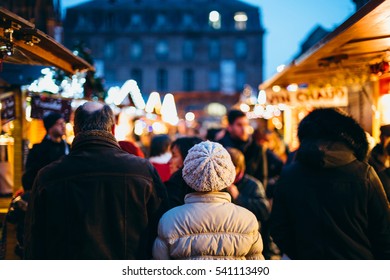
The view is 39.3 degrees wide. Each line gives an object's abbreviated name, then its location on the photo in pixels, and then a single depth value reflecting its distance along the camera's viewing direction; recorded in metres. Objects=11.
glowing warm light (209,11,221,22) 51.73
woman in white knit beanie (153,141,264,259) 2.92
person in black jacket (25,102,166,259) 3.06
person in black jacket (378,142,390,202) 4.09
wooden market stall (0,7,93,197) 3.78
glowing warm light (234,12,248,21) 51.47
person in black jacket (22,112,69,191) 5.35
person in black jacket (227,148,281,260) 5.25
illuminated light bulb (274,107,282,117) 18.50
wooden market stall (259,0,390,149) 4.11
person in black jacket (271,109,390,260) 3.28
